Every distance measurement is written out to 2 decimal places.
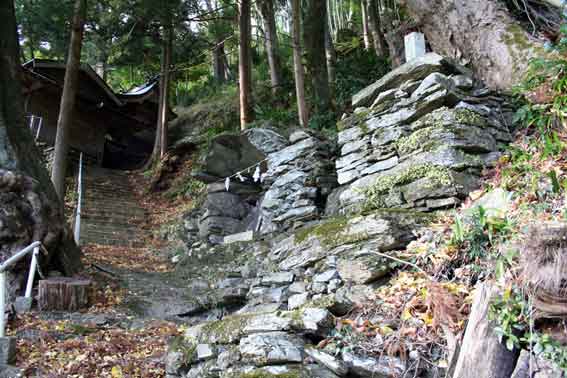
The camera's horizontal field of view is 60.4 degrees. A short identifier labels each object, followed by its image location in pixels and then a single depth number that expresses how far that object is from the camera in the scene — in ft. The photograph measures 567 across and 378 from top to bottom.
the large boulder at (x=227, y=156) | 32.58
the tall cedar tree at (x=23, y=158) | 22.54
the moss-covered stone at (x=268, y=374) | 11.02
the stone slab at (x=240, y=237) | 29.59
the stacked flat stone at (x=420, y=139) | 18.03
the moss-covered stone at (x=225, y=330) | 13.53
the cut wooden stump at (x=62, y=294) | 20.22
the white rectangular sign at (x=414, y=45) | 23.38
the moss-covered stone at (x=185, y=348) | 13.97
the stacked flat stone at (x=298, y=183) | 25.74
